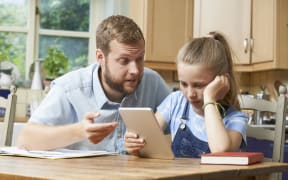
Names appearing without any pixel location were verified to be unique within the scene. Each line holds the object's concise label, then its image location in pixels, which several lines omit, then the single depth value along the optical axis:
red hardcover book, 1.79
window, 5.42
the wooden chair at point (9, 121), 2.52
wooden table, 1.53
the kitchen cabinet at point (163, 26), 5.19
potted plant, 5.17
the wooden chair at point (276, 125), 2.15
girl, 2.05
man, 2.25
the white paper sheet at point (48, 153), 1.98
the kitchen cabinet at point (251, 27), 4.54
